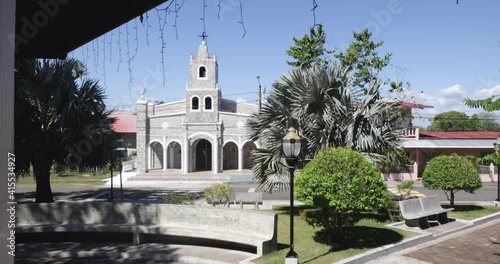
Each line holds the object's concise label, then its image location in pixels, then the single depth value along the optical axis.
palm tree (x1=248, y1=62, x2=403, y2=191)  11.93
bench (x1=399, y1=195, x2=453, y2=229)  11.25
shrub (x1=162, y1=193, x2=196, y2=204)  13.05
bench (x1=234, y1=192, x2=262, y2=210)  16.16
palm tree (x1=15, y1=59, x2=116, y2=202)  14.92
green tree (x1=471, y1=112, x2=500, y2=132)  63.81
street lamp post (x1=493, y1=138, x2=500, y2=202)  14.93
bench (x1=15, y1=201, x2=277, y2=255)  9.25
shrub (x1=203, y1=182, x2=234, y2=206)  14.66
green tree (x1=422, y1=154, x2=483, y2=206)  13.98
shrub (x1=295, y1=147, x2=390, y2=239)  8.76
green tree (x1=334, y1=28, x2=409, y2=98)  18.95
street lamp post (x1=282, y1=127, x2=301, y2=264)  7.95
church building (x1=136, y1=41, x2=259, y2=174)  35.59
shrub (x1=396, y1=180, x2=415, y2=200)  13.91
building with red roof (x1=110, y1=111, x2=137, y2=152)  46.97
